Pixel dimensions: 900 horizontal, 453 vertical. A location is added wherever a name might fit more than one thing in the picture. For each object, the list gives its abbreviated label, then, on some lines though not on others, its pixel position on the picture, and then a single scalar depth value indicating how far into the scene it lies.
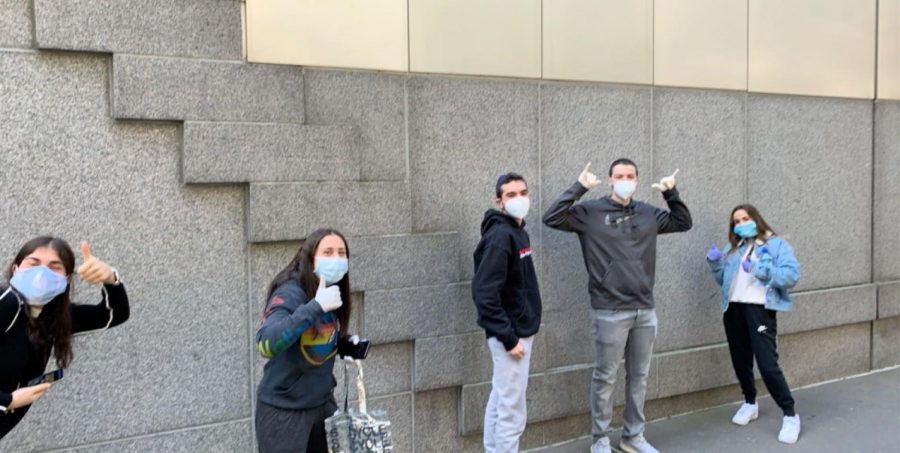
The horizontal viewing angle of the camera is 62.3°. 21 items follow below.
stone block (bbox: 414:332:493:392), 4.83
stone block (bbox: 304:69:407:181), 4.56
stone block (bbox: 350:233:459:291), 4.60
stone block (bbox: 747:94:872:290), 6.57
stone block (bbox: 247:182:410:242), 4.29
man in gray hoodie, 4.94
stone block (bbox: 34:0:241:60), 3.80
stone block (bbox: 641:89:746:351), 5.97
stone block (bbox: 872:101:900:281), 7.34
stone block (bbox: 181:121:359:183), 4.12
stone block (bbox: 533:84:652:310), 5.41
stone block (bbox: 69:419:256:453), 4.07
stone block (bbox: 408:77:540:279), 4.91
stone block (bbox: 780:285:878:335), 6.63
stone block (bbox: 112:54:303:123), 3.96
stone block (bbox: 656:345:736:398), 5.92
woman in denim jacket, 5.45
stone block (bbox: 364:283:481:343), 4.64
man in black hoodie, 4.41
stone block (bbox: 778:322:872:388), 6.75
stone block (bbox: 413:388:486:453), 4.92
